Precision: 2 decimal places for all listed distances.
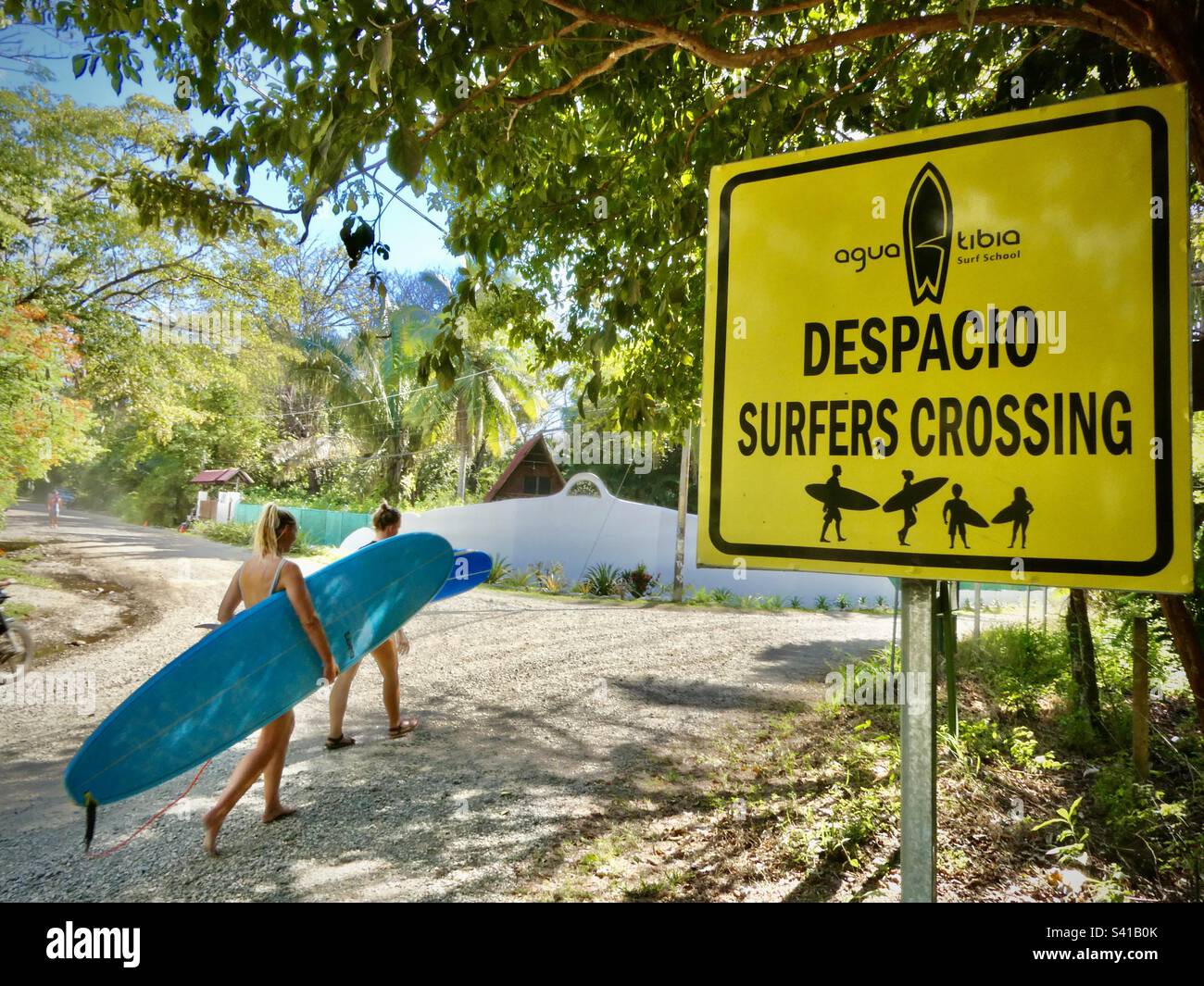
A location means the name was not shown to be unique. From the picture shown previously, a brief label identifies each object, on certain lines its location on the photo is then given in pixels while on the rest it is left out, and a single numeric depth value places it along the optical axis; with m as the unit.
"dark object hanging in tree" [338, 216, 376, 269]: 1.96
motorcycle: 6.57
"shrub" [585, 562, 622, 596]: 16.38
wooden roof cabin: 21.69
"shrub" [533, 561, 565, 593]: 16.33
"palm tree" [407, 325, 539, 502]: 21.55
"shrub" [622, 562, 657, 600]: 16.36
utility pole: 14.51
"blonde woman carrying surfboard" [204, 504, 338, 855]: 3.58
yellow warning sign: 1.03
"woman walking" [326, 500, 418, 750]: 5.07
